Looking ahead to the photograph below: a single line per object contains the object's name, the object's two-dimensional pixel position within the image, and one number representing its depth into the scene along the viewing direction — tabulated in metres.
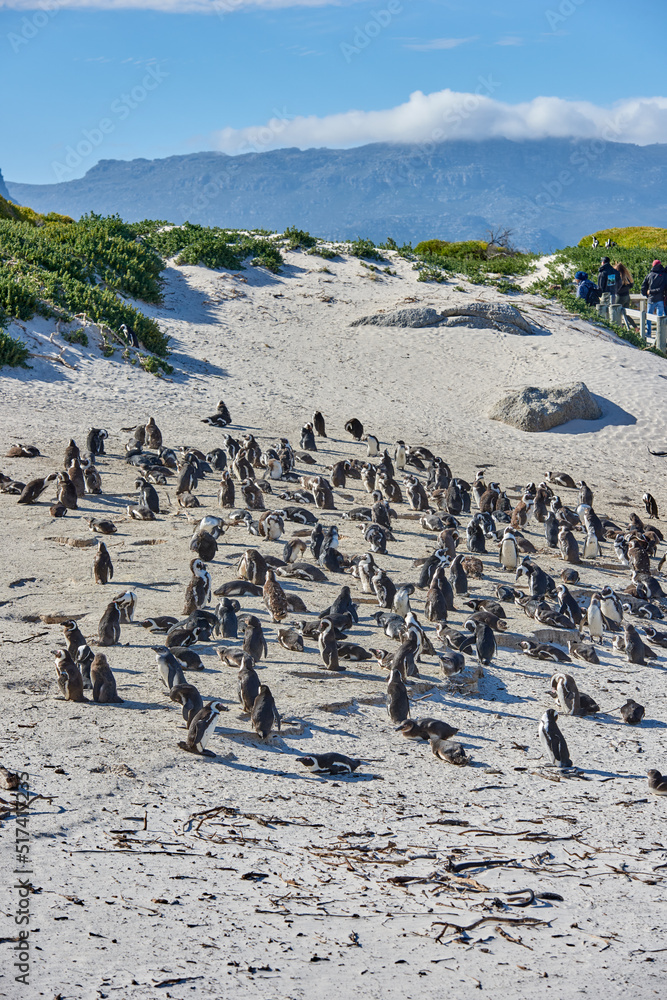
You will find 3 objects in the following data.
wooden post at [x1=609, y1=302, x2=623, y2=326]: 61.47
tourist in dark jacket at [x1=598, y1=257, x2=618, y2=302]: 61.97
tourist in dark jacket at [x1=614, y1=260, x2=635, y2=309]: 62.31
